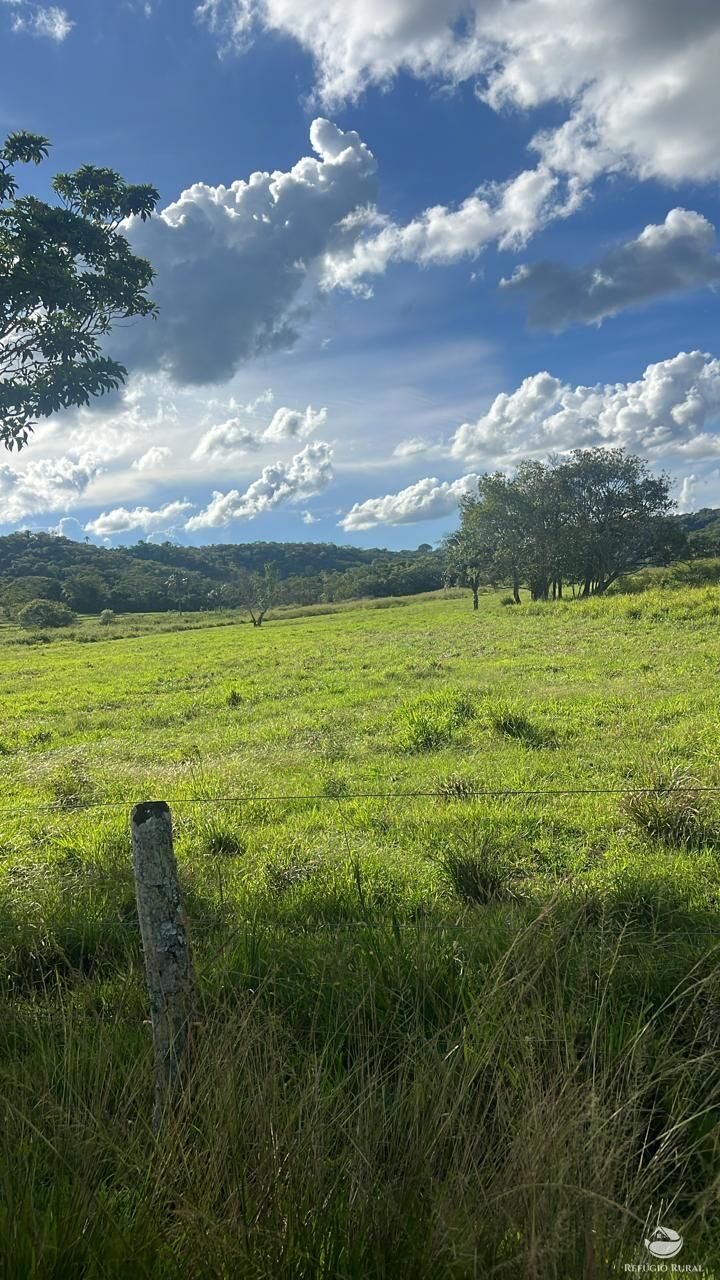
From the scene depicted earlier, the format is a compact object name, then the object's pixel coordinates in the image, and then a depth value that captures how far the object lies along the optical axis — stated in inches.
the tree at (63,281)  434.0
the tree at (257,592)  3403.1
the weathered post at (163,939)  114.6
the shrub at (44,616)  3132.4
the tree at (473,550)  2568.9
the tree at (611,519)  2372.0
